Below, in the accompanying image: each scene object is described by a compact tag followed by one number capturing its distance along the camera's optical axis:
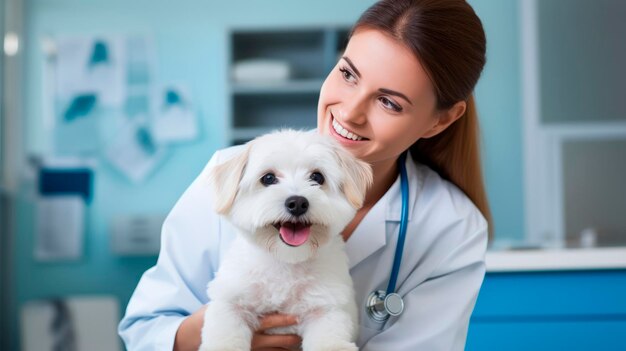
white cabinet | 3.47
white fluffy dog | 1.06
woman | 1.30
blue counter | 2.11
